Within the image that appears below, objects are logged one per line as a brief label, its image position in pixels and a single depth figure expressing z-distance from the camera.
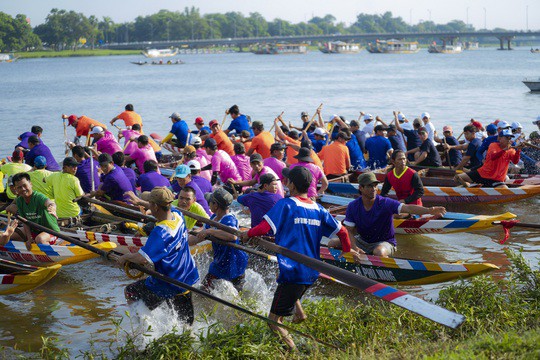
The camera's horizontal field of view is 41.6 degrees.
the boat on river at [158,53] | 156.25
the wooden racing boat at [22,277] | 9.85
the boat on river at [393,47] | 178.50
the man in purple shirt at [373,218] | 9.38
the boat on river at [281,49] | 180.25
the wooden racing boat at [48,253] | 11.33
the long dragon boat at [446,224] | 11.71
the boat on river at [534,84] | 49.29
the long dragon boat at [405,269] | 9.32
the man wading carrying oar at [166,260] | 7.20
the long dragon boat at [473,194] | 15.44
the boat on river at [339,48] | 188.00
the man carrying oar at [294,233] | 7.34
